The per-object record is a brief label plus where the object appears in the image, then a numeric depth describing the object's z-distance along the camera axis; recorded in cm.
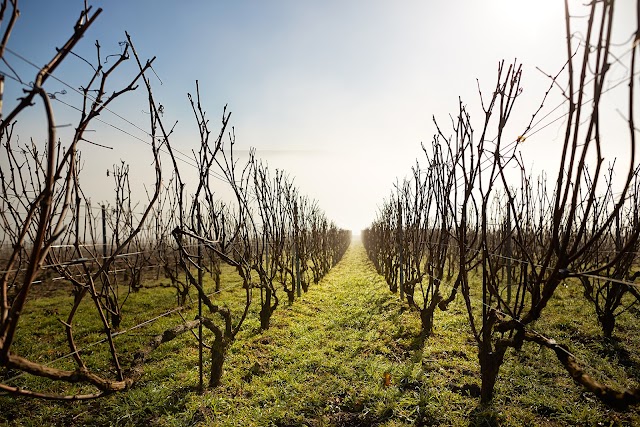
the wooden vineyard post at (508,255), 654
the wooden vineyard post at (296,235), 936
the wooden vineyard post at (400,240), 801
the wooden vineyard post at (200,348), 359
